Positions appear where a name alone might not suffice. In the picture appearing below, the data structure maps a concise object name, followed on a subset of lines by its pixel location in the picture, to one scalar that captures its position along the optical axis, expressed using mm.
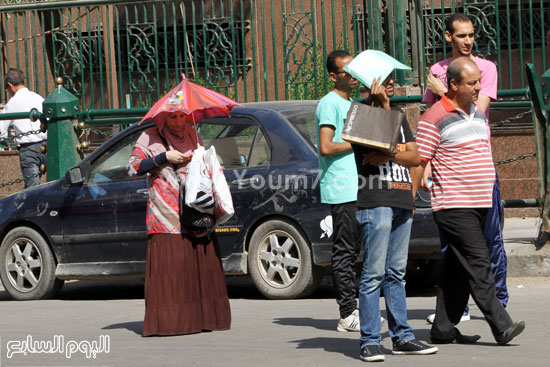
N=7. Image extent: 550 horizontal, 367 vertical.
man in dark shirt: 12484
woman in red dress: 15586
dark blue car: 18062
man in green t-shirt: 15008
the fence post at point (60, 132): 24812
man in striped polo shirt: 13164
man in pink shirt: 14597
